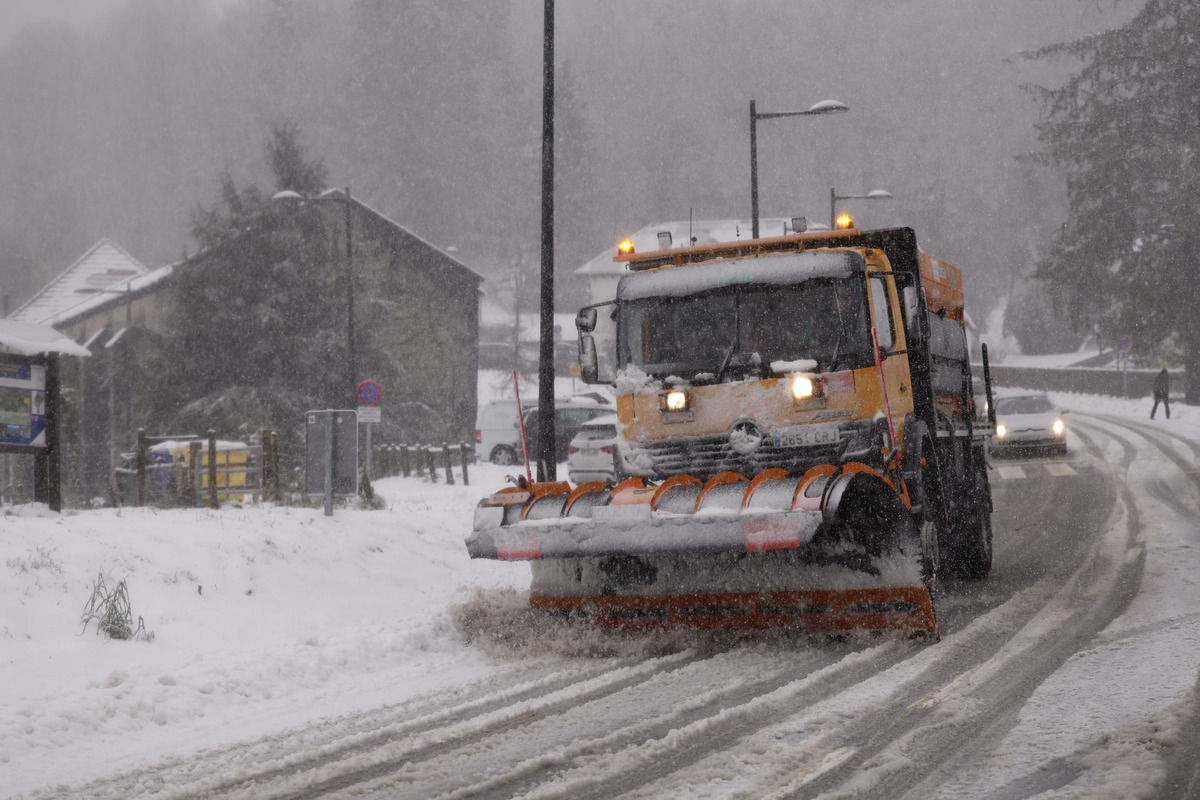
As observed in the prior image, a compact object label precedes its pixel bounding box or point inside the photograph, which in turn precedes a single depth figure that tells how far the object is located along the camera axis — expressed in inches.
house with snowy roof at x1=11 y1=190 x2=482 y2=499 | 1643.7
